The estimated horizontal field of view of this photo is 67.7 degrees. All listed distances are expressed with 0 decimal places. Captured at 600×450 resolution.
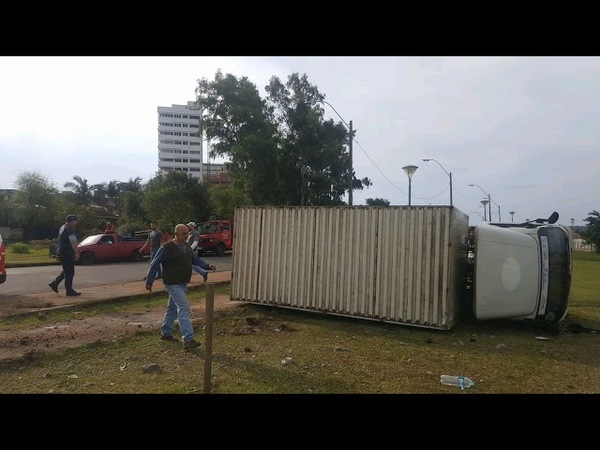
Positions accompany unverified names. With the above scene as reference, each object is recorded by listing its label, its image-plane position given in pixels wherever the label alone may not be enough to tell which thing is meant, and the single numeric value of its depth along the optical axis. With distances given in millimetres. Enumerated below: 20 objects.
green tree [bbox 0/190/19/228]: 46344
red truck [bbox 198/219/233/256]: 25328
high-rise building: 118938
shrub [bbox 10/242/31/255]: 27969
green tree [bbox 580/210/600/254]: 42344
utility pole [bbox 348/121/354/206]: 21514
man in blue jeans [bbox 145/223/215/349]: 6256
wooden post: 4441
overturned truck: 7781
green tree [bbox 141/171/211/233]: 35688
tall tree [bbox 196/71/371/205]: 37031
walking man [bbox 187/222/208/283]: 12586
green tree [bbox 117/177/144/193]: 77169
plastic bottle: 5031
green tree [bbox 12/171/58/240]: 44969
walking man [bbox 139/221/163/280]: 13235
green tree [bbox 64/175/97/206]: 71625
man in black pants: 10039
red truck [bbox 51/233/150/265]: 19734
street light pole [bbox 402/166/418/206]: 20312
